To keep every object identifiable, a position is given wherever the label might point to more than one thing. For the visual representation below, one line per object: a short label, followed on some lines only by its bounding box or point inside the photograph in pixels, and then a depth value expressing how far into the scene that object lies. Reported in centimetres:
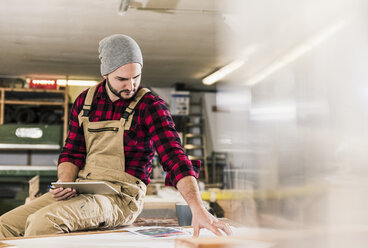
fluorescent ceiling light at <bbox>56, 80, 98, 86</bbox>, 864
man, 153
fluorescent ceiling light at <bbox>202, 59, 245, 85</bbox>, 804
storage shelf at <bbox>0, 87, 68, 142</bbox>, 777
